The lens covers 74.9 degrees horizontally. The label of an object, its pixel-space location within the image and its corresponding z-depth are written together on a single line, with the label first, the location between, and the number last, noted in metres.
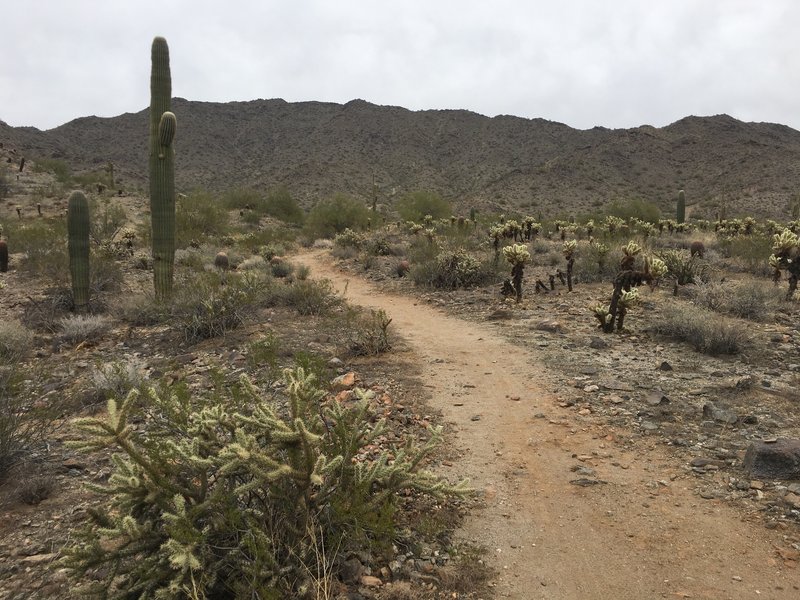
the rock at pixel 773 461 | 3.91
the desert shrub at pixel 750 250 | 13.30
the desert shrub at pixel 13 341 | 6.64
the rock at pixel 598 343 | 7.44
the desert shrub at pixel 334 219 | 27.45
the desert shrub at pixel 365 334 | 7.32
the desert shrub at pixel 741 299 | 8.73
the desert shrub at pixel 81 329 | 8.05
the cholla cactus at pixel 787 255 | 9.84
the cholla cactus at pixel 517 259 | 10.53
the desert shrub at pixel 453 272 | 12.81
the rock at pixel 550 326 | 8.49
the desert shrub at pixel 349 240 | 20.98
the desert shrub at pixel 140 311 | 8.95
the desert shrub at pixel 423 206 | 29.74
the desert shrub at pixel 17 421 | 4.02
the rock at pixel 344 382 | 5.88
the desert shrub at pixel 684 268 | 11.55
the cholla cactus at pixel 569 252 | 11.41
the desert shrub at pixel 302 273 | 14.41
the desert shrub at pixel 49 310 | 8.79
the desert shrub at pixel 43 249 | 11.77
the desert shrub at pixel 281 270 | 15.23
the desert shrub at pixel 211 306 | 8.00
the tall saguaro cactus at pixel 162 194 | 9.91
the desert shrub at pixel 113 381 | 5.46
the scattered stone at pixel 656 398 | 5.37
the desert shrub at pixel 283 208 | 34.78
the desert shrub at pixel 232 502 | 2.51
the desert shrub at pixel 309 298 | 9.55
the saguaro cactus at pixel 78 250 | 9.66
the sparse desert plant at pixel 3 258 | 12.92
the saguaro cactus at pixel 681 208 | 26.94
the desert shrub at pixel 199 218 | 20.84
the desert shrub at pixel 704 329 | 6.91
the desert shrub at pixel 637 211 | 32.78
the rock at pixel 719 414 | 4.88
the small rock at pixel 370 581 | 2.94
